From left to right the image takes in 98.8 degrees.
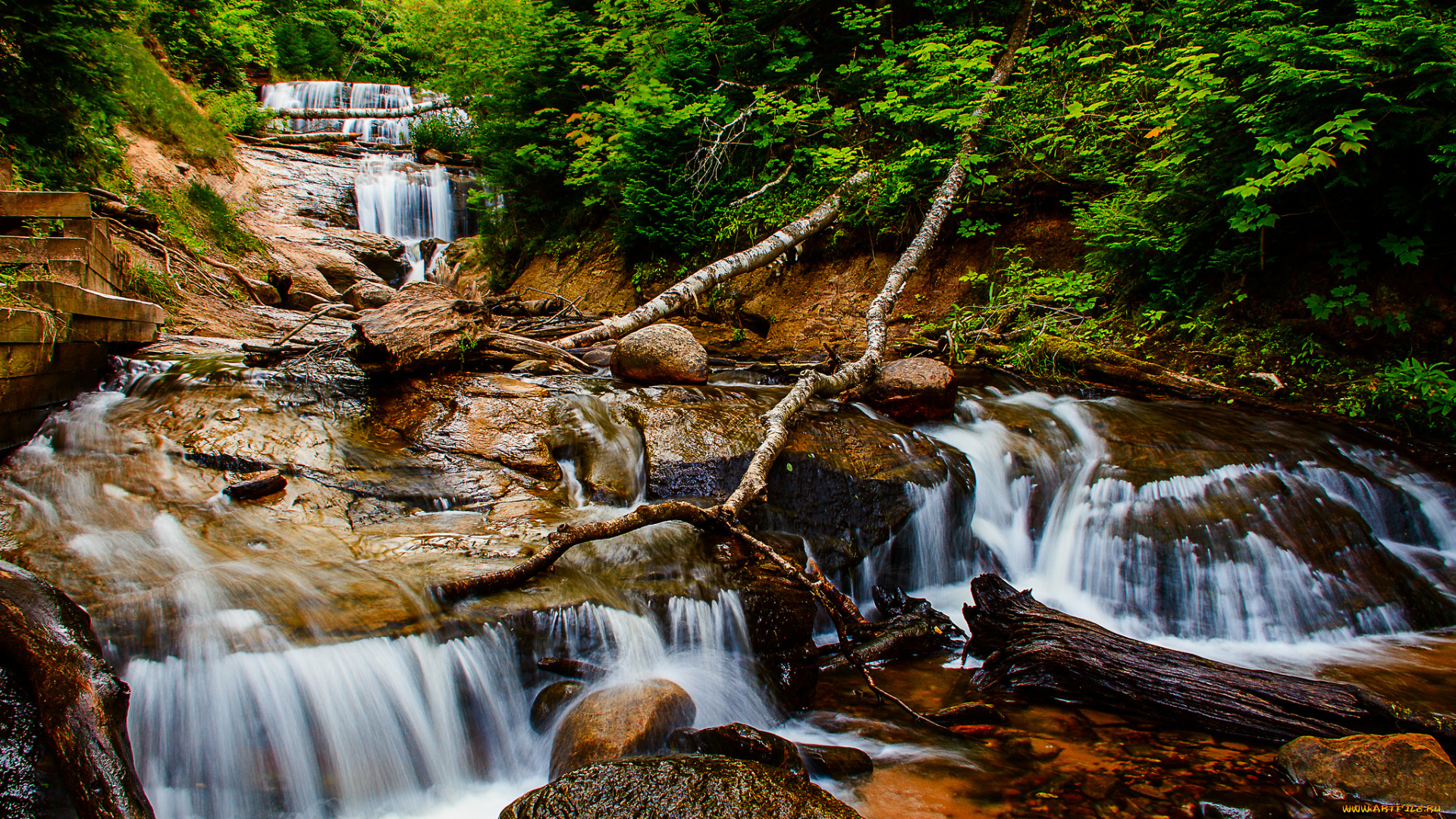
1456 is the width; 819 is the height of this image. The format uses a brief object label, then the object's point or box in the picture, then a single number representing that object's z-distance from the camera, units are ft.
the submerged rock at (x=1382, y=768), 8.35
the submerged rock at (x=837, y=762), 9.73
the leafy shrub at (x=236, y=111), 49.97
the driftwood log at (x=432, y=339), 18.70
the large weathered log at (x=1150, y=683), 9.88
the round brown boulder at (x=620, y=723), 9.46
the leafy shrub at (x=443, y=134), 61.00
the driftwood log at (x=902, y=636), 13.12
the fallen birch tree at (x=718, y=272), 22.22
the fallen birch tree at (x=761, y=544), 11.07
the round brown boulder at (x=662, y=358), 20.52
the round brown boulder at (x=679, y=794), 7.52
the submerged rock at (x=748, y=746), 9.28
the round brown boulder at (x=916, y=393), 19.38
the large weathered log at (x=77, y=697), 6.57
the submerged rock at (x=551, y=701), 10.39
